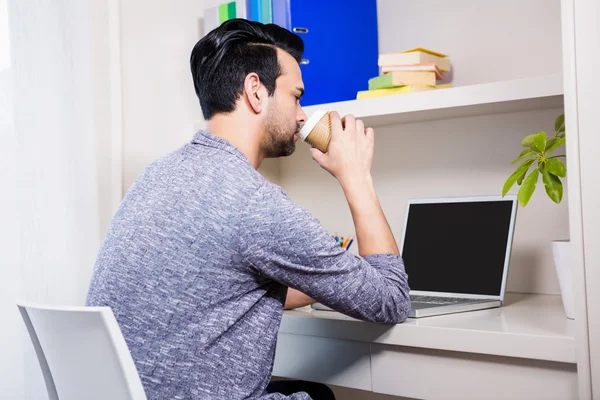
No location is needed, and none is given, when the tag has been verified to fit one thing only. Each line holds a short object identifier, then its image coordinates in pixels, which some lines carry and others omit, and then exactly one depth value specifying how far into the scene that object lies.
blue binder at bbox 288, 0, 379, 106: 1.87
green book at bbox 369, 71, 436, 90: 1.73
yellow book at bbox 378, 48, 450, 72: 1.73
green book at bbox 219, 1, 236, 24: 1.93
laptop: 1.63
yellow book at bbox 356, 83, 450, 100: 1.72
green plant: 1.39
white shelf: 1.51
